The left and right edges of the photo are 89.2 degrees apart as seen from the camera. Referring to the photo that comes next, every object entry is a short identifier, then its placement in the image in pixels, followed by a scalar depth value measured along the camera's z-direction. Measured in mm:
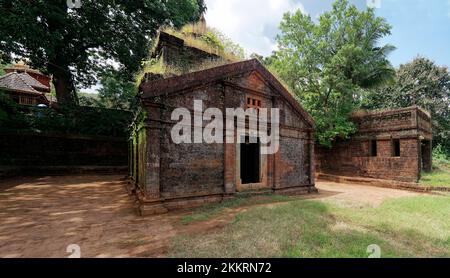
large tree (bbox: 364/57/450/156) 23578
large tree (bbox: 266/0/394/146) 15594
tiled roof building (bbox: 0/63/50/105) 21188
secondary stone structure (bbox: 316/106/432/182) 13680
